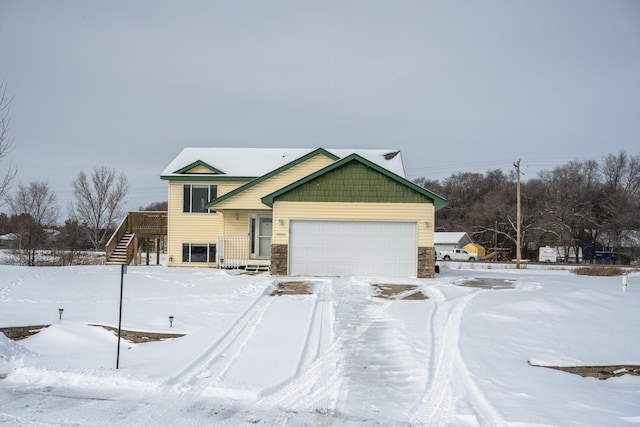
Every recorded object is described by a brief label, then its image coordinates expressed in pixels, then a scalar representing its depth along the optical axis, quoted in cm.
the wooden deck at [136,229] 2505
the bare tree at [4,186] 1245
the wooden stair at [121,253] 2394
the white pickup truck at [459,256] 5625
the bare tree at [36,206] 4680
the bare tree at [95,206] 5109
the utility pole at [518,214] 3280
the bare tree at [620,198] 5266
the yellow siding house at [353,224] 1812
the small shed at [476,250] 6048
